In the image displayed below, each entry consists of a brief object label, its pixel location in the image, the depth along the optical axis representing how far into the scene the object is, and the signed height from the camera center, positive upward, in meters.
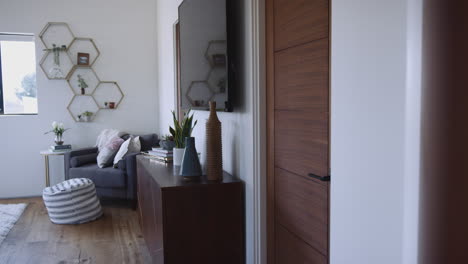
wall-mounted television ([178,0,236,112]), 2.39 +0.37
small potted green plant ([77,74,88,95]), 5.20 +0.34
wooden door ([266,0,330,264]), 1.66 -0.10
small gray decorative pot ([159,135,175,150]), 3.26 -0.26
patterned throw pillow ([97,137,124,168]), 4.60 -0.47
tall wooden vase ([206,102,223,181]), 2.42 -0.24
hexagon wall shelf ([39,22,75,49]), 5.06 +0.94
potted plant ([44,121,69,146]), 4.86 -0.23
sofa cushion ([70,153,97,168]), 4.66 -0.56
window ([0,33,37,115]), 5.05 +0.45
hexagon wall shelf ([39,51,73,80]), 5.07 +0.56
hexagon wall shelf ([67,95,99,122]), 5.21 +0.06
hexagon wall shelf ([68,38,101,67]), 5.16 +0.78
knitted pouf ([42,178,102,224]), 3.91 -0.87
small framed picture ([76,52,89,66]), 5.16 +0.65
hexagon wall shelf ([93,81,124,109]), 5.30 +0.21
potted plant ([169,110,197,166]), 2.88 -0.19
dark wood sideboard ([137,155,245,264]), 2.28 -0.63
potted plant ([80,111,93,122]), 5.21 -0.06
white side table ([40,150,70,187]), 4.75 -0.50
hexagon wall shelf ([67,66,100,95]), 5.18 +0.40
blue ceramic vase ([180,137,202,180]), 2.44 -0.31
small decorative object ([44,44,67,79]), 5.07 +0.59
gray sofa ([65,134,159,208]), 4.42 -0.70
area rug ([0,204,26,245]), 3.72 -1.05
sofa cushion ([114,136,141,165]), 4.54 -0.42
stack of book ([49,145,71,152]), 4.86 -0.43
